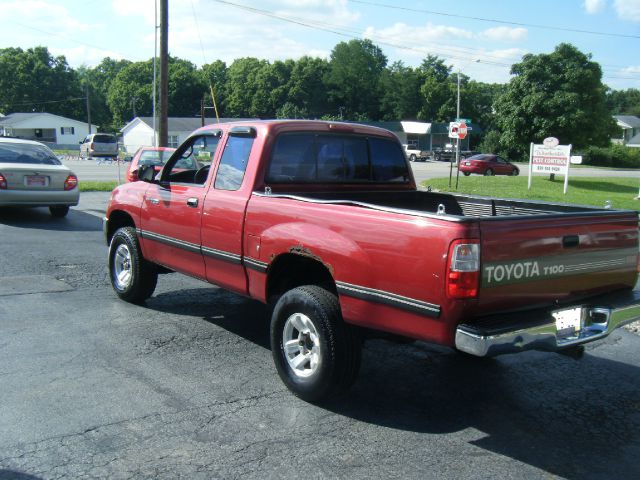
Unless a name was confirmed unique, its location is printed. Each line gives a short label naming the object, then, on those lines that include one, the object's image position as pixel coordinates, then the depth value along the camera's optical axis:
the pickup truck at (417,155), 64.06
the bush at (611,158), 65.50
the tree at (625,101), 137.96
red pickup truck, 3.55
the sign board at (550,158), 25.23
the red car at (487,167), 43.34
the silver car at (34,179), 12.17
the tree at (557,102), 30.36
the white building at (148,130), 76.19
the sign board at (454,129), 25.57
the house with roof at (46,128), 89.38
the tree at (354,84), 106.19
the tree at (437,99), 99.94
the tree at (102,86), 111.69
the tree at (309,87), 100.56
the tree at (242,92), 100.94
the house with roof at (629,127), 110.00
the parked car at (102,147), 50.41
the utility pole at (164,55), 19.86
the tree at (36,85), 105.94
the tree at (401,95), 103.75
